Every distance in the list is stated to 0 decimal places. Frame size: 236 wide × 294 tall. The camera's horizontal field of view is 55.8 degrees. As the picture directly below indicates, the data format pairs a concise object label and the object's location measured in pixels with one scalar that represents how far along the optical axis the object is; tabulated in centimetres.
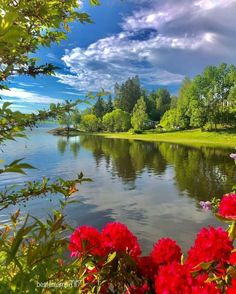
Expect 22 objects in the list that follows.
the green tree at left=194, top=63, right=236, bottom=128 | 5924
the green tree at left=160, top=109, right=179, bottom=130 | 7056
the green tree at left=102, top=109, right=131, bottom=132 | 8783
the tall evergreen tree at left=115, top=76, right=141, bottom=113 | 10308
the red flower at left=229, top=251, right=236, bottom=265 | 117
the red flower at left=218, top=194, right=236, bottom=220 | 154
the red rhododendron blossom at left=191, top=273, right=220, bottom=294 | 96
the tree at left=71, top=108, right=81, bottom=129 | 11453
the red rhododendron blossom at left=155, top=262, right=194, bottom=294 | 106
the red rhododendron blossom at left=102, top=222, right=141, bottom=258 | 146
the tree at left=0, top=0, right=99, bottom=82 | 72
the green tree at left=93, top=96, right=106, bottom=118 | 10676
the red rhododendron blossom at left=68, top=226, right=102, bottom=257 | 141
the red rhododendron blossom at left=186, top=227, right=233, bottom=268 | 132
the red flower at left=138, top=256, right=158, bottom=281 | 145
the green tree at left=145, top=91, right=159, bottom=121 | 9562
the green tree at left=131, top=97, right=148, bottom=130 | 7960
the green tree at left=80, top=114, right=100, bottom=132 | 9902
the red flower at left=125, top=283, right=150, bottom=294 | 134
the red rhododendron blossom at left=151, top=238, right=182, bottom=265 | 150
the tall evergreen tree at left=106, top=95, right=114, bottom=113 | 10997
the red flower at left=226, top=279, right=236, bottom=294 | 90
